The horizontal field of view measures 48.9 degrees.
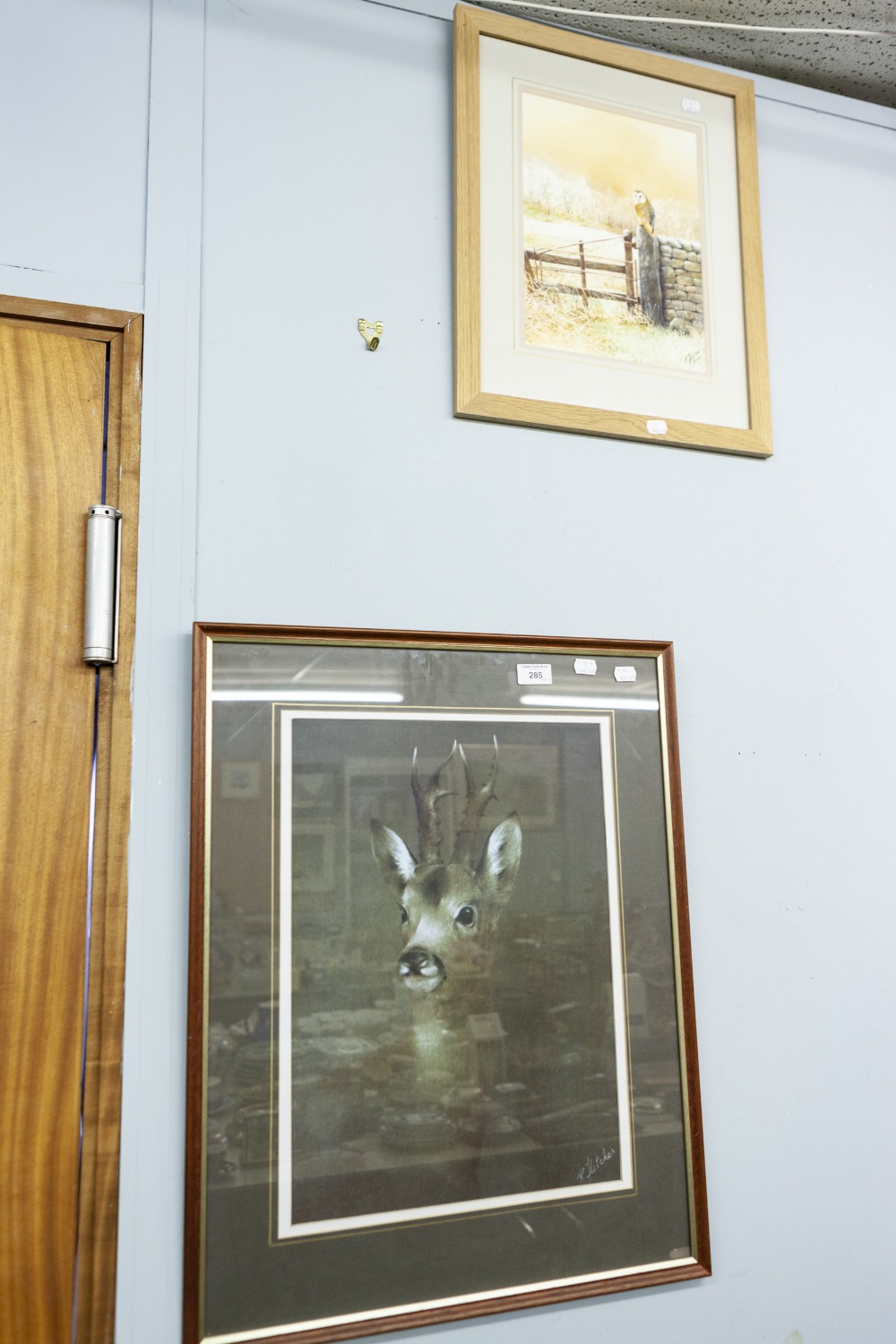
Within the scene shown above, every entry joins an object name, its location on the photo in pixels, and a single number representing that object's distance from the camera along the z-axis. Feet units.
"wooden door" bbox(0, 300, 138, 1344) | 3.12
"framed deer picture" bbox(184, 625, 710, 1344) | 3.34
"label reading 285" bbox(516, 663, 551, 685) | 3.92
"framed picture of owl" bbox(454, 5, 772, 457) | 4.15
